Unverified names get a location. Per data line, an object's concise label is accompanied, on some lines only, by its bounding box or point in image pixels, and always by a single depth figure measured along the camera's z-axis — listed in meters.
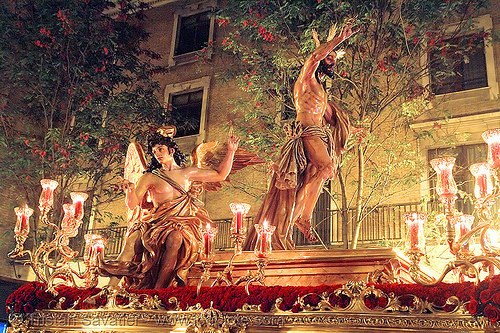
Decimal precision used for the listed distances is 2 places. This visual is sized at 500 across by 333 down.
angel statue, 5.23
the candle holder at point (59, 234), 5.05
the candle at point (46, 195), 5.29
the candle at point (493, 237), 5.39
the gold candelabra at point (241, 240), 4.18
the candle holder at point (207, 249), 4.42
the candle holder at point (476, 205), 3.49
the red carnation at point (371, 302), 3.56
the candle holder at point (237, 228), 4.36
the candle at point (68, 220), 5.42
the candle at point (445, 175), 4.11
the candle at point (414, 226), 3.97
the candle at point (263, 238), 4.24
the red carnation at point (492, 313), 3.12
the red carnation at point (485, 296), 3.17
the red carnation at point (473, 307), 3.21
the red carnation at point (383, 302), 3.53
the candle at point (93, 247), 5.38
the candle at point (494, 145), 3.96
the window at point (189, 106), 16.44
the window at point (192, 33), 17.64
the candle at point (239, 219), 4.38
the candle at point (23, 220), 5.16
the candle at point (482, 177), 4.49
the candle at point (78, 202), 5.45
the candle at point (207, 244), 4.47
